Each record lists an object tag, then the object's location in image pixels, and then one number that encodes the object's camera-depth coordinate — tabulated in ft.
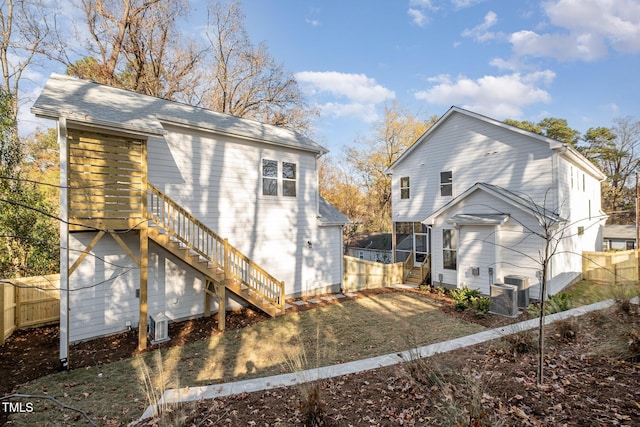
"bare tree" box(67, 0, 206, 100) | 58.65
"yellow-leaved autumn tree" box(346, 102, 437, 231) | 95.25
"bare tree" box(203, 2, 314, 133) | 72.38
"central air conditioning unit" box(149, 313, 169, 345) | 24.17
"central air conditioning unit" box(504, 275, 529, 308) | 32.53
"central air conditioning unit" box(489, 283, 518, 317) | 29.30
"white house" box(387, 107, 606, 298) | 36.17
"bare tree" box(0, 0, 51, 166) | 45.44
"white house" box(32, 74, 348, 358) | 22.41
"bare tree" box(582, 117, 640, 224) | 105.65
